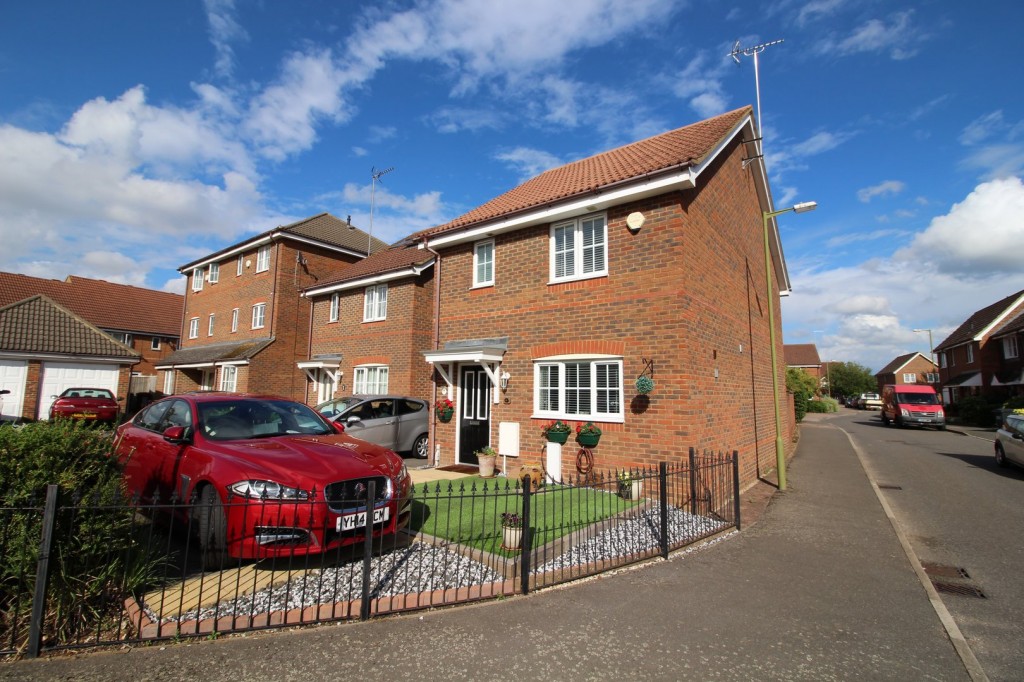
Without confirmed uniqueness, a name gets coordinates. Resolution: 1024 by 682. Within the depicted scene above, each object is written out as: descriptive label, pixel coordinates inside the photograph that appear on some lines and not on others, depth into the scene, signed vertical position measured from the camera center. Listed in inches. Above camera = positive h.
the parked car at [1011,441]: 472.7 -39.1
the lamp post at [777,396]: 390.0 +2.8
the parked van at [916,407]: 1051.3 -15.5
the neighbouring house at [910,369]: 2647.6 +162.1
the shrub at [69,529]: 140.3 -39.0
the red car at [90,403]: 682.2 -13.4
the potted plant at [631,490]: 308.8 -56.3
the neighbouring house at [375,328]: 587.2 +84.6
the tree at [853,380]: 3164.4 +121.1
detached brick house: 331.6 +66.5
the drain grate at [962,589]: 199.7 -76.3
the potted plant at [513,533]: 211.9 -57.0
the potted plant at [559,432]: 359.3 -24.8
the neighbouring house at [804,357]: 2509.0 +213.5
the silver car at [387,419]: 464.4 -22.2
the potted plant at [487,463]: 393.4 -51.4
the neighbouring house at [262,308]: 773.3 +147.1
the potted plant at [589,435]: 343.0 -25.5
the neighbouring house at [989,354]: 1178.0 +121.0
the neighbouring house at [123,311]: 1195.3 +207.9
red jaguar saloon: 176.7 -30.9
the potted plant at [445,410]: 456.1 -12.3
